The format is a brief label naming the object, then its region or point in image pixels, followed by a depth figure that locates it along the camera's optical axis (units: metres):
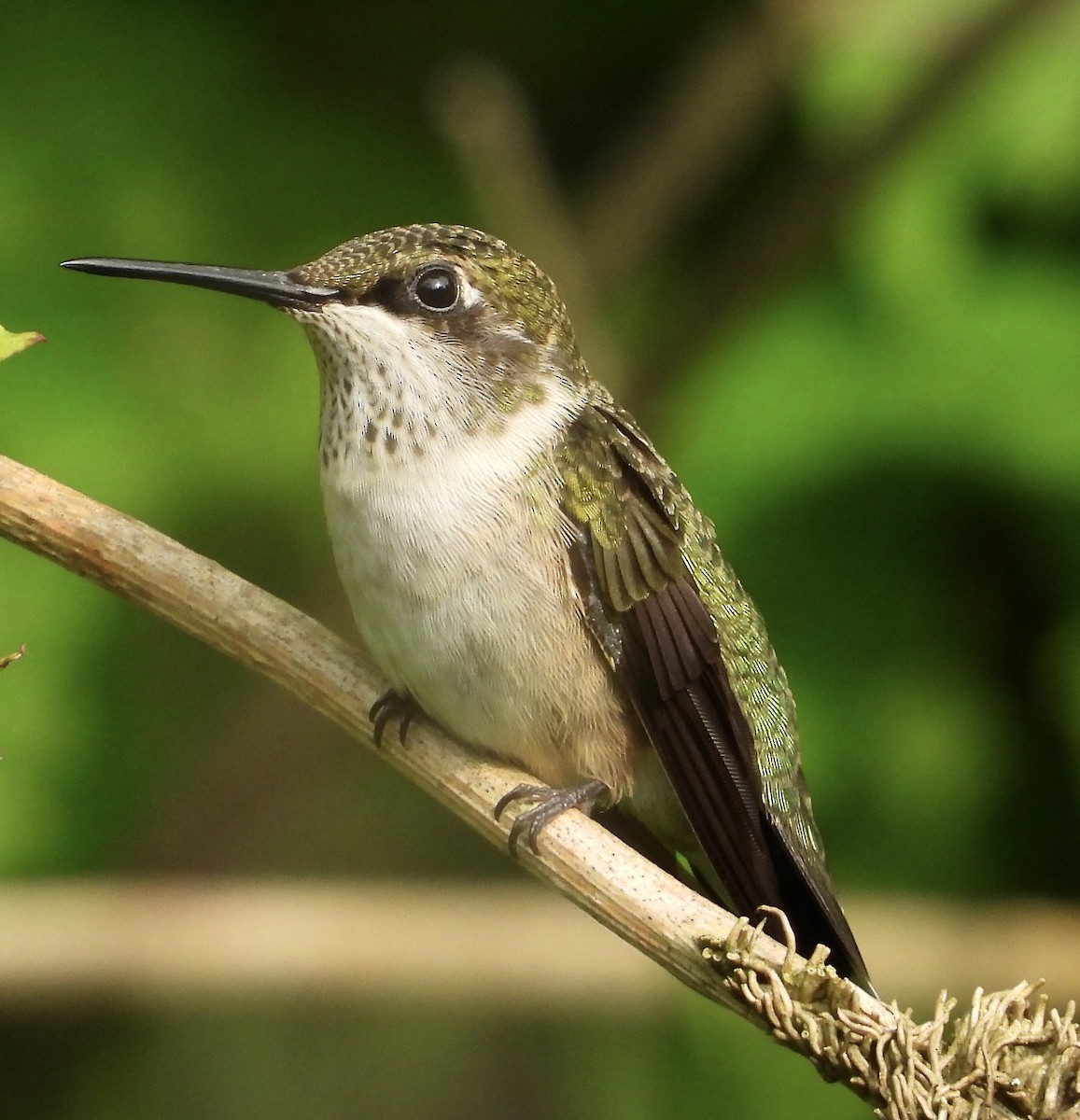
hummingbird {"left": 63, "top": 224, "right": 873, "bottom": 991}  1.96
